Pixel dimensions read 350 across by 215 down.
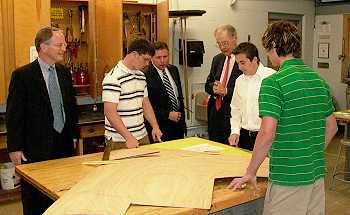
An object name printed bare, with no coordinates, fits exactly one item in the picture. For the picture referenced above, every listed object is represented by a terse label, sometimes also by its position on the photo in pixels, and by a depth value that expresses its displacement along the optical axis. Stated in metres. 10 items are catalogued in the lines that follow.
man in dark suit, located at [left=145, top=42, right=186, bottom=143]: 3.49
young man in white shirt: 2.74
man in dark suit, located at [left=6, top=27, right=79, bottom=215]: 2.62
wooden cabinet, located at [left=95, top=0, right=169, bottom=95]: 4.33
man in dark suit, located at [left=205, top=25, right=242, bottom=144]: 3.39
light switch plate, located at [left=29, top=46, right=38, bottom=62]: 3.86
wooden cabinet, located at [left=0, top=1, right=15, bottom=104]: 3.75
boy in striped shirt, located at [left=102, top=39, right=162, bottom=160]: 2.67
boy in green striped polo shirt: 1.63
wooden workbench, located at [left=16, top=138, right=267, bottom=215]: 1.57
